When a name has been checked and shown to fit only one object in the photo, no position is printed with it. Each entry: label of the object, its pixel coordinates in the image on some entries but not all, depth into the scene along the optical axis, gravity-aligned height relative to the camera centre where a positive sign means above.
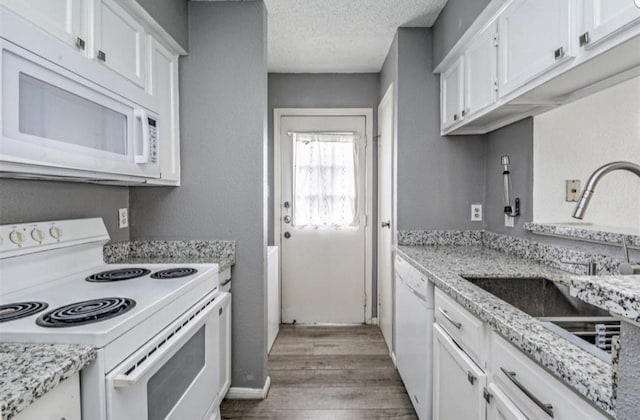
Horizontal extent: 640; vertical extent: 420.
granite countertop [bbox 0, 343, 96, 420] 0.66 -0.36
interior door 2.70 -0.08
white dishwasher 1.62 -0.71
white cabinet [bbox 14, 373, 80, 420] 0.71 -0.44
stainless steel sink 0.99 -0.38
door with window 3.35 -0.09
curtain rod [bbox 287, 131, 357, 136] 3.34 +0.70
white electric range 0.90 -0.33
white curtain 3.34 +0.23
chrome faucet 1.02 +0.08
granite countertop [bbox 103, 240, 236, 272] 2.11 -0.28
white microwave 0.94 +0.29
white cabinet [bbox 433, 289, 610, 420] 0.75 -0.50
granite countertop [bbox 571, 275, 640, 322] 0.48 -0.14
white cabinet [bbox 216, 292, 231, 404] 1.95 -0.84
